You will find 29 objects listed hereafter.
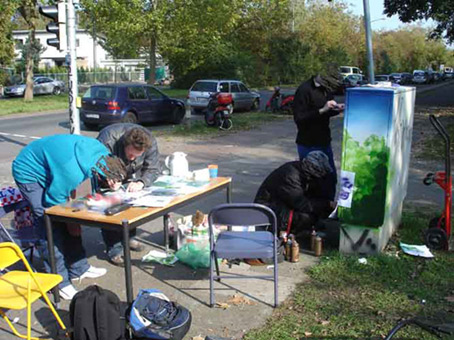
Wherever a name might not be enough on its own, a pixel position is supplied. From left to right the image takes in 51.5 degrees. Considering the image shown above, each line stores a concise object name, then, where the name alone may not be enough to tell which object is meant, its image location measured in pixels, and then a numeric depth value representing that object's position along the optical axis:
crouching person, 5.16
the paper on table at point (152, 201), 4.00
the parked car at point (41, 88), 32.22
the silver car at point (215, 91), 20.30
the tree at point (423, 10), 20.42
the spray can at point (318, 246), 5.09
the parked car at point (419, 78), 56.78
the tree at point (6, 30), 22.73
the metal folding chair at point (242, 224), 3.88
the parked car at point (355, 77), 36.03
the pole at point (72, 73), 8.69
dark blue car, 15.04
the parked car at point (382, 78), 42.82
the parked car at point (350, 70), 43.57
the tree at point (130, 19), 26.19
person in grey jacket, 4.30
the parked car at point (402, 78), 48.72
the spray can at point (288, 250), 5.00
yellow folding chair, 3.09
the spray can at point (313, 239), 5.17
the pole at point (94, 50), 31.87
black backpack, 3.33
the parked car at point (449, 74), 74.76
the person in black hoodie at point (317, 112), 5.75
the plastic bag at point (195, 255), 4.84
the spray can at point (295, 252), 4.95
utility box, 4.67
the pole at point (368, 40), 12.51
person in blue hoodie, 3.82
